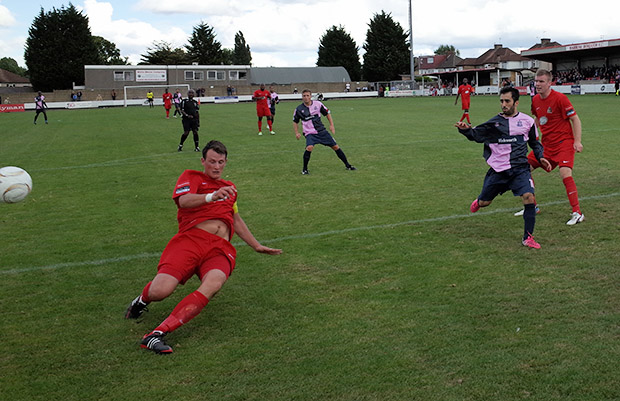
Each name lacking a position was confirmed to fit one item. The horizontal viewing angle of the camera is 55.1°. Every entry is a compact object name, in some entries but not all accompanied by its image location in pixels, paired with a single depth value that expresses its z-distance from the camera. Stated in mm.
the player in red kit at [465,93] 27375
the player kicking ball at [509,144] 7219
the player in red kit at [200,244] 4656
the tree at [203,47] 104625
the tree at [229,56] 123344
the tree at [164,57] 101938
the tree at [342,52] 102812
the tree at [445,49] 193125
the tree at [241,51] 133500
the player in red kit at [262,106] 23656
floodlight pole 63000
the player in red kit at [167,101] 38188
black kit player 18703
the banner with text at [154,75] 76188
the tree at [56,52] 84312
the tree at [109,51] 113750
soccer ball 5289
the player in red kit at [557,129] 8180
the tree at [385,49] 95438
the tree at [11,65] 155875
